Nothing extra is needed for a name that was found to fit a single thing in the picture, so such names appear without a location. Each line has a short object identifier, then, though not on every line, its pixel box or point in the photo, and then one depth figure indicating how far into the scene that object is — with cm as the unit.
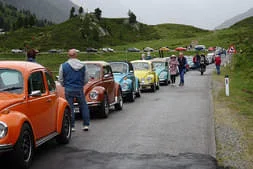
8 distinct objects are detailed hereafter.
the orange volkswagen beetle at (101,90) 1398
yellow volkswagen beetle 2433
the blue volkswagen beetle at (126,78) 1923
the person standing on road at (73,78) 1152
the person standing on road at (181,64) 2778
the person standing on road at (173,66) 2809
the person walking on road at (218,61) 3866
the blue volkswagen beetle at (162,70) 2936
